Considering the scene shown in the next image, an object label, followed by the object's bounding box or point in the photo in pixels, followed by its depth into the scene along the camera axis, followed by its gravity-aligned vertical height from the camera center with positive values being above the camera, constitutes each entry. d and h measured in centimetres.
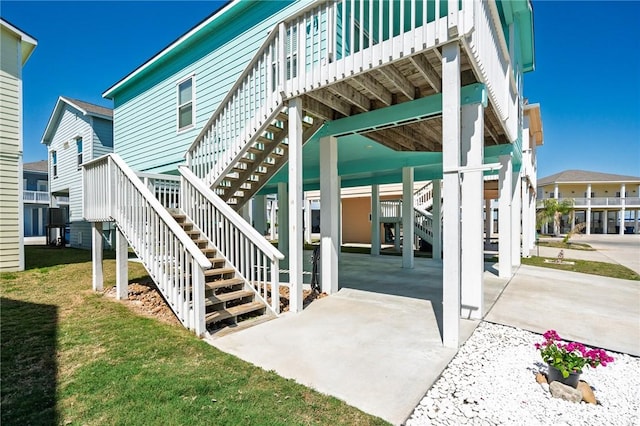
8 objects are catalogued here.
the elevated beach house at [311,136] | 358 +149
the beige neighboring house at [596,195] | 2983 +172
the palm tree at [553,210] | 2304 +9
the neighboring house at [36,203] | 2294 +77
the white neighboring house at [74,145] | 1348 +321
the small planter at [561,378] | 254 -141
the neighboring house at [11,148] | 828 +181
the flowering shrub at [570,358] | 251 -124
